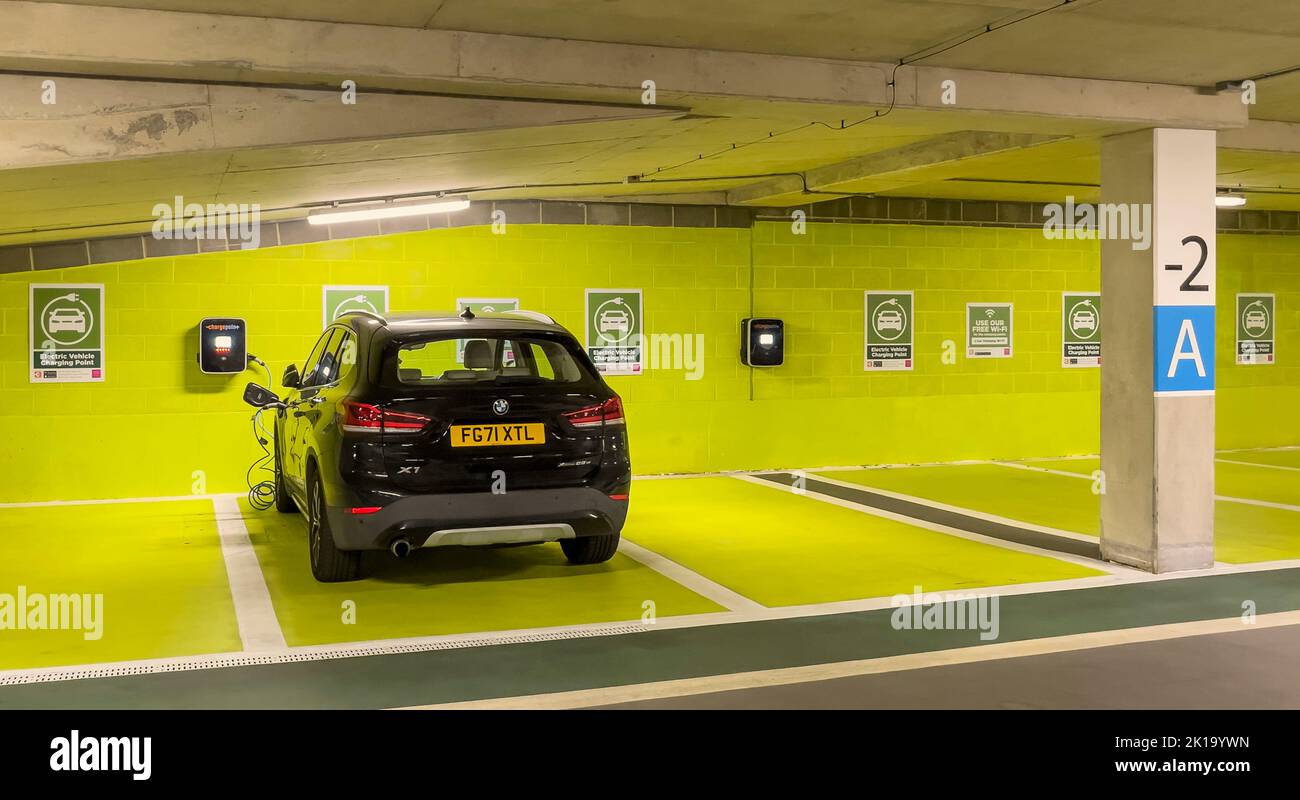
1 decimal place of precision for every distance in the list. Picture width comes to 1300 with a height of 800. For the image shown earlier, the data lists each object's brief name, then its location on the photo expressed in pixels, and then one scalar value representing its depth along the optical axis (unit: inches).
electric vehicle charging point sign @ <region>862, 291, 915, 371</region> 473.1
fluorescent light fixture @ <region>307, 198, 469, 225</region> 380.2
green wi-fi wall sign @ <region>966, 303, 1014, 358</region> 490.6
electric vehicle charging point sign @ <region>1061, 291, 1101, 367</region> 509.7
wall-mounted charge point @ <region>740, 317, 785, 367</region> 446.6
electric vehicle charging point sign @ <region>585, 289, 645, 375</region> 434.9
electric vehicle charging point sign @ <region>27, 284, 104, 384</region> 372.5
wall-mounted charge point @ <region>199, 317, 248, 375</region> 380.8
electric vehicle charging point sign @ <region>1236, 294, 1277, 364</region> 549.3
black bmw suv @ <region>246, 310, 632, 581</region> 229.0
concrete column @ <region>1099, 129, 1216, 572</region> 265.9
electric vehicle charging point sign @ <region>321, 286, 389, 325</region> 404.8
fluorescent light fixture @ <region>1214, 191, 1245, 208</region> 472.7
